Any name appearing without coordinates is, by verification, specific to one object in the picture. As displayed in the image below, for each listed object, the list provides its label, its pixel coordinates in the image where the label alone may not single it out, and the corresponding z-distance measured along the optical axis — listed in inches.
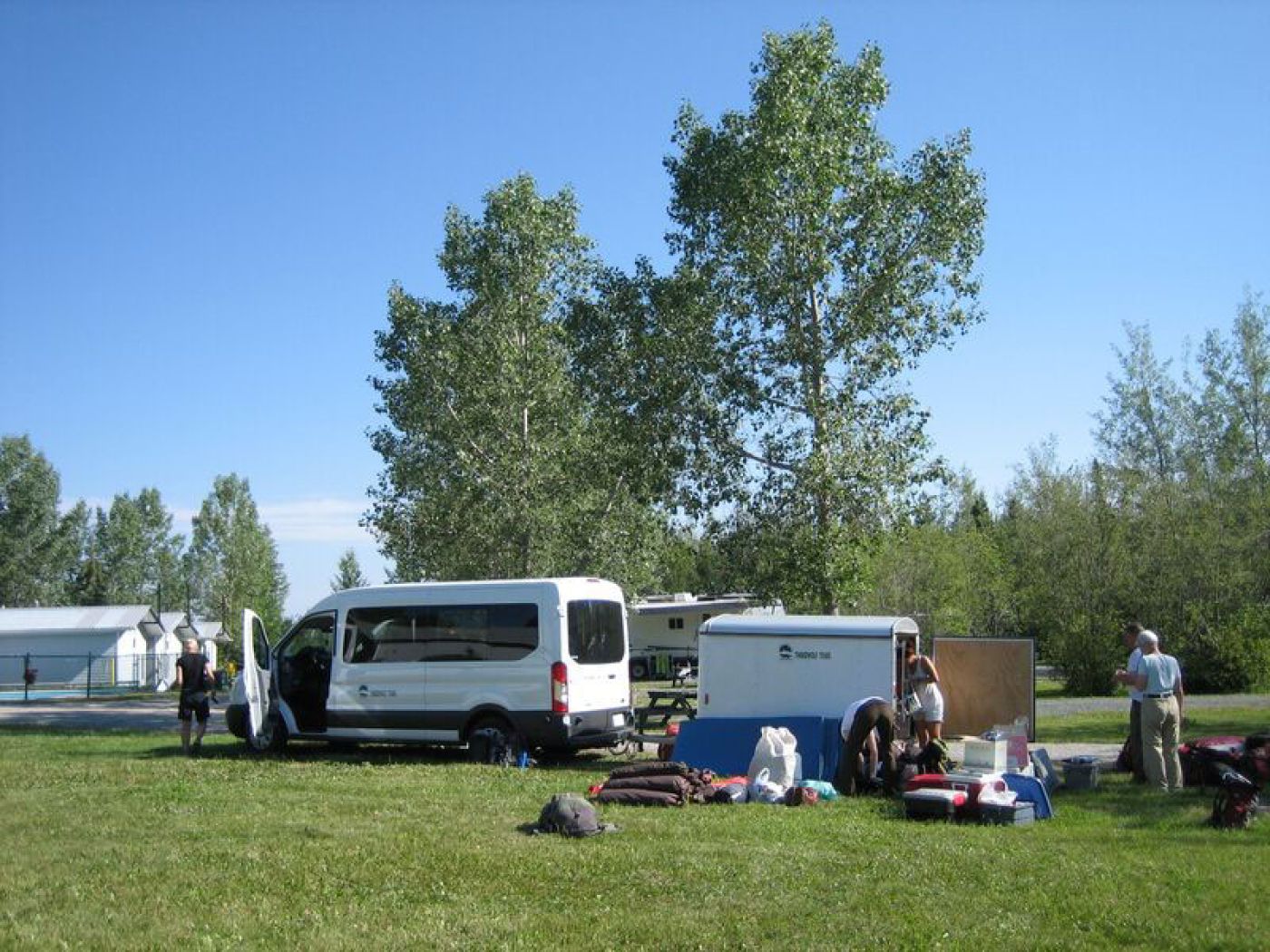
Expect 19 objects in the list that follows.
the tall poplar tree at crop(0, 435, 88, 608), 2999.3
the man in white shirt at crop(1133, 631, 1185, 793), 506.9
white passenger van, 619.5
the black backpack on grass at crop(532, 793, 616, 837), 397.1
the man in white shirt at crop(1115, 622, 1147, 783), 529.7
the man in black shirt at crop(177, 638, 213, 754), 687.1
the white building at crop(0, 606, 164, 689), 1860.2
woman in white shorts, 573.9
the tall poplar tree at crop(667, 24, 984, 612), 942.4
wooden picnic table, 753.6
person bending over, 521.0
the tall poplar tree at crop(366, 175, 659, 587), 1302.9
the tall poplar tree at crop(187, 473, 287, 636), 3213.6
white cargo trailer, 607.8
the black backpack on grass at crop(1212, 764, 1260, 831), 405.4
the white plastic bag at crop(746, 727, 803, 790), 495.8
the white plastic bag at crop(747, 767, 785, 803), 482.9
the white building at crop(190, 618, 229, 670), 2105.1
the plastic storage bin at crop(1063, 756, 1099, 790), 514.3
